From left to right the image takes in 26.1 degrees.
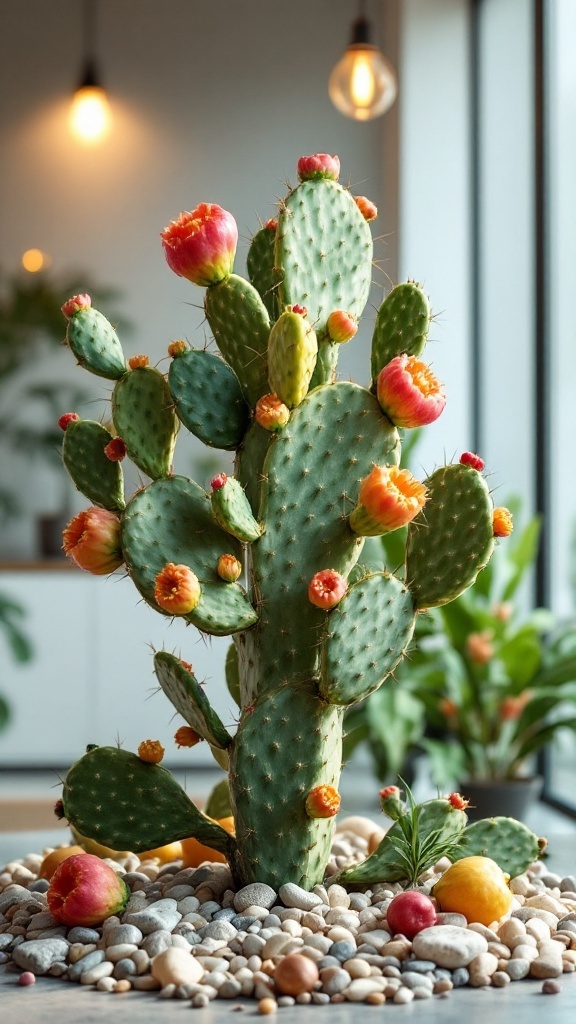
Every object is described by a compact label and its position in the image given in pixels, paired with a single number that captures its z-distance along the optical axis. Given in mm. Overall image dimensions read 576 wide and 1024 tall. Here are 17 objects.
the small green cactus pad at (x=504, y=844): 1297
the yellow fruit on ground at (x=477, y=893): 1166
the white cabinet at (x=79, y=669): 4398
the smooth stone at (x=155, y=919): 1141
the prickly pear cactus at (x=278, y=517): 1174
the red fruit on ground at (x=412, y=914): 1121
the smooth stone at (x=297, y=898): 1182
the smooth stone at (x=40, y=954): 1084
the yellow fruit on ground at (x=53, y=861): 1380
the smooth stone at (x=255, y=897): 1183
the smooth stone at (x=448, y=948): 1062
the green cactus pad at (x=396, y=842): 1268
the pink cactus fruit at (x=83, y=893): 1153
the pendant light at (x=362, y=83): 3771
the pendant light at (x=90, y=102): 4617
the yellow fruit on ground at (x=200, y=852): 1427
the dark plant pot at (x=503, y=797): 3146
